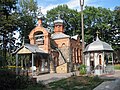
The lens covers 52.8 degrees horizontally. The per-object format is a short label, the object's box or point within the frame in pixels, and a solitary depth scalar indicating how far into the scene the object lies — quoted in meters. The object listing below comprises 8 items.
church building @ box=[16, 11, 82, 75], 17.78
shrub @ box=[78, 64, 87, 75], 13.32
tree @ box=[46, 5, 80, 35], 31.38
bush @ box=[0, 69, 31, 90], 6.34
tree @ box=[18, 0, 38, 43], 25.92
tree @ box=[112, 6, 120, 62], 29.82
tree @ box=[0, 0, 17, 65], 19.54
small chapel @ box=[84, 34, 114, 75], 16.33
